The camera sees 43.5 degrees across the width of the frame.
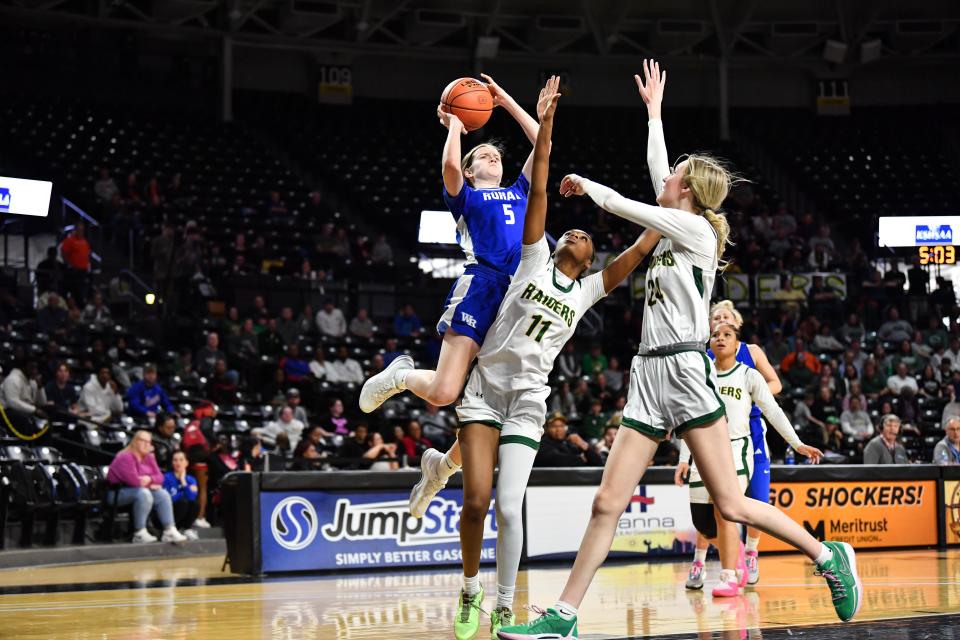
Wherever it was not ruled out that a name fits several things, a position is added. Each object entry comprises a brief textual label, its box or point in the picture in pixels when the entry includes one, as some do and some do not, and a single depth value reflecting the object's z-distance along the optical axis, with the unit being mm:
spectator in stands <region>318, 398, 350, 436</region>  17344
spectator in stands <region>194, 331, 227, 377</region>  18188
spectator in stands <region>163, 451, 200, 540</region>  14383
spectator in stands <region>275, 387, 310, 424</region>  17016
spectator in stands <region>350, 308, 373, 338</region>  20891
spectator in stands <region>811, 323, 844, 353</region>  22391
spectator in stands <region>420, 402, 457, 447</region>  17241
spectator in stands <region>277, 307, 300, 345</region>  19781
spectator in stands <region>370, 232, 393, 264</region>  23641
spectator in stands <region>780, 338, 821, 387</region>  20734
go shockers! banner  12789
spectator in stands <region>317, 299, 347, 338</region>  20531
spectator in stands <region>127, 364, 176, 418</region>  16172
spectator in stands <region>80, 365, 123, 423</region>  15672
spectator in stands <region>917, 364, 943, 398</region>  20953
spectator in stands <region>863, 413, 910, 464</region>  14531
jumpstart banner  10719
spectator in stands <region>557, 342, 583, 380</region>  20656
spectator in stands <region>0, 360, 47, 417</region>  14633
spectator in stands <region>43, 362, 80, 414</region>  15562
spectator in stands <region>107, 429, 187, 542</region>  13578
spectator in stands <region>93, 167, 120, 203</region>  22141
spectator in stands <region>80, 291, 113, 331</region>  18433
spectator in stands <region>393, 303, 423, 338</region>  21312
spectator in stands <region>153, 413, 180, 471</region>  14898
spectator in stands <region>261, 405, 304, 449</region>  16406
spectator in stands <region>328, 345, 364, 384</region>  19141
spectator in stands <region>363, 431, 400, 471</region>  14439
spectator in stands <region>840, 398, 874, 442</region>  19172
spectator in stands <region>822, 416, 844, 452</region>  18266
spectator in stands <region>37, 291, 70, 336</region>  17719
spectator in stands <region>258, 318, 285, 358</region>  19203
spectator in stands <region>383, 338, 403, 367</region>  19766
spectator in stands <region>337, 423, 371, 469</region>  14953
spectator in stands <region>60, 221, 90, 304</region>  19031
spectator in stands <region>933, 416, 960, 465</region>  14203
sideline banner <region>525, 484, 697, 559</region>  11734
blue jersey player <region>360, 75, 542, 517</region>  6168
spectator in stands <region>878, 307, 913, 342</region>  22766
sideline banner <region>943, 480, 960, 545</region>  13594
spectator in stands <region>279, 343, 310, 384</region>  18656
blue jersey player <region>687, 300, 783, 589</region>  9211
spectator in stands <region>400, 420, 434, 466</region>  15820
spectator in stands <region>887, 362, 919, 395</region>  20578
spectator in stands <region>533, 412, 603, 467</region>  12711
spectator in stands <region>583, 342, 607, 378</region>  20781
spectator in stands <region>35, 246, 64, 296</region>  18484
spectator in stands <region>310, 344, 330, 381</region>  18859
